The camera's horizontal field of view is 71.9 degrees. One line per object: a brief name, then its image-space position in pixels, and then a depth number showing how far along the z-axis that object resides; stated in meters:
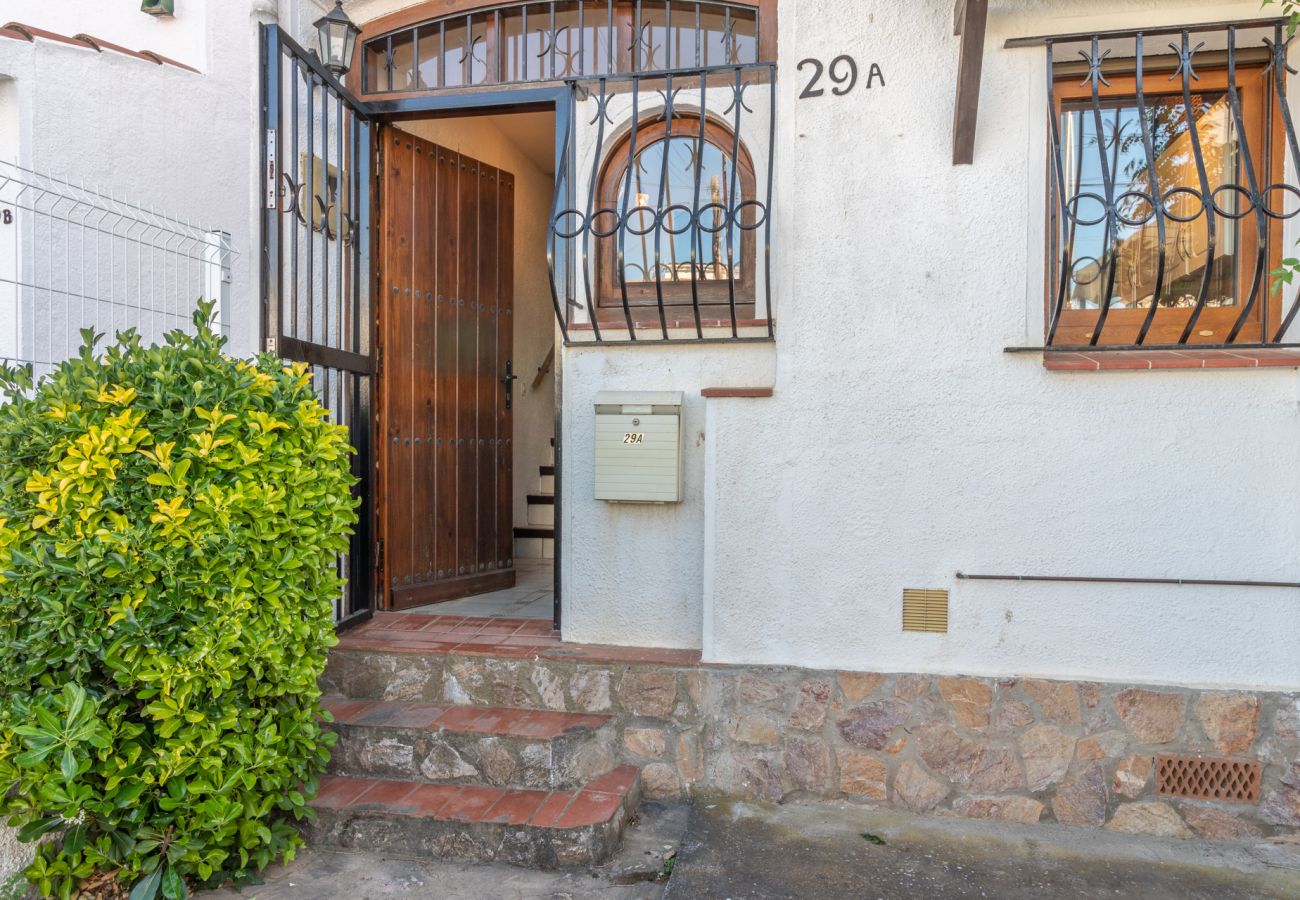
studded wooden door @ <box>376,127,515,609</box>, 4.39
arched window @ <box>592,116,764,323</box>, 3.79
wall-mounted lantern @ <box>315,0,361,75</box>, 3.96
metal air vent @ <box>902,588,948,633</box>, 3.35
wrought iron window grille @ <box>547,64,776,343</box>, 3.67
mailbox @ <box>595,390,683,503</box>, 3.59
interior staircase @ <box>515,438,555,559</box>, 6.20
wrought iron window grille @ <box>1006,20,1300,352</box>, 3.35
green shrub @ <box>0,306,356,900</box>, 2.58
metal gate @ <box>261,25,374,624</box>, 3.66
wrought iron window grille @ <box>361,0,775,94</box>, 3.88
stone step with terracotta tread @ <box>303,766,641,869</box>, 2.99
